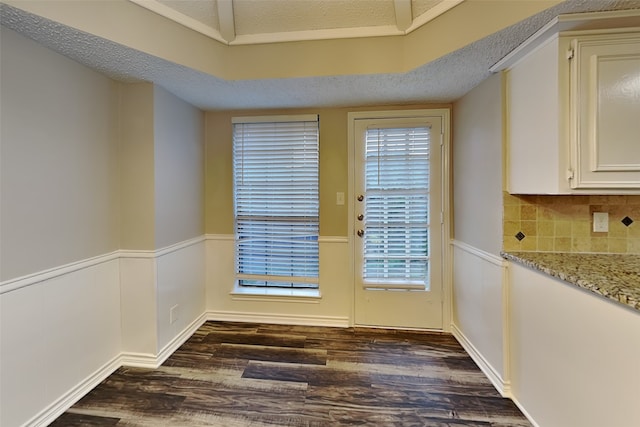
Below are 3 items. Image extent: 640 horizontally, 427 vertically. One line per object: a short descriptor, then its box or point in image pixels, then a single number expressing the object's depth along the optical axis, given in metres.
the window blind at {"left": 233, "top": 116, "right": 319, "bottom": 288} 2.91
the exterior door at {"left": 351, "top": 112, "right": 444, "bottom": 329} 2.73
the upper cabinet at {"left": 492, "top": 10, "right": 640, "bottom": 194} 1.45
